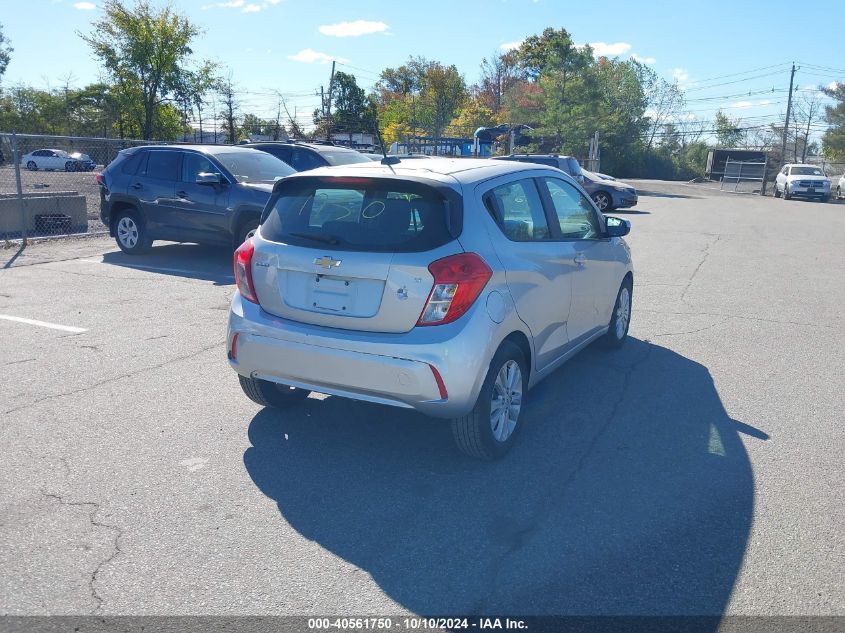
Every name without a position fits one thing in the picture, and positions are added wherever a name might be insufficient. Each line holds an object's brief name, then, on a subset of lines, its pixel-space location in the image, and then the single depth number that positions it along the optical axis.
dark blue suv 10.88
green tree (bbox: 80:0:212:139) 45.56
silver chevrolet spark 4.02
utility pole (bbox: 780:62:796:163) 59.75
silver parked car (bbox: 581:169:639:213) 23.42
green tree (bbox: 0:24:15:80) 59.31
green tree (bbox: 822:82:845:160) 71.62
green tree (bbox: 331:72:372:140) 82.31
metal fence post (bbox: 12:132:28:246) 12.14
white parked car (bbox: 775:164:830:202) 34.00
